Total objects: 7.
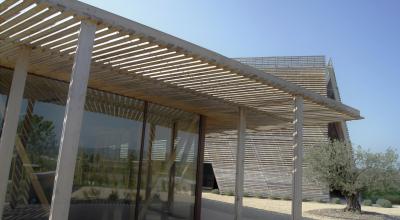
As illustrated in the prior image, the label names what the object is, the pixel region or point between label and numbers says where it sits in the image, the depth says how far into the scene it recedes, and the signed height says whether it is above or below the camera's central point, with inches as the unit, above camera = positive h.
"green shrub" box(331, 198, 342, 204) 916.9 -29.1
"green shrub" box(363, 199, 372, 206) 888.9 -28.2
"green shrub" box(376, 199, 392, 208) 865.5 -26.6
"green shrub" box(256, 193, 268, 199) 995.9 -29.7
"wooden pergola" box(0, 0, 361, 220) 173.9 +70.0
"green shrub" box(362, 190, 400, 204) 1036.5 -13.8
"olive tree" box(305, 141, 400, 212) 653.3 +33.5
